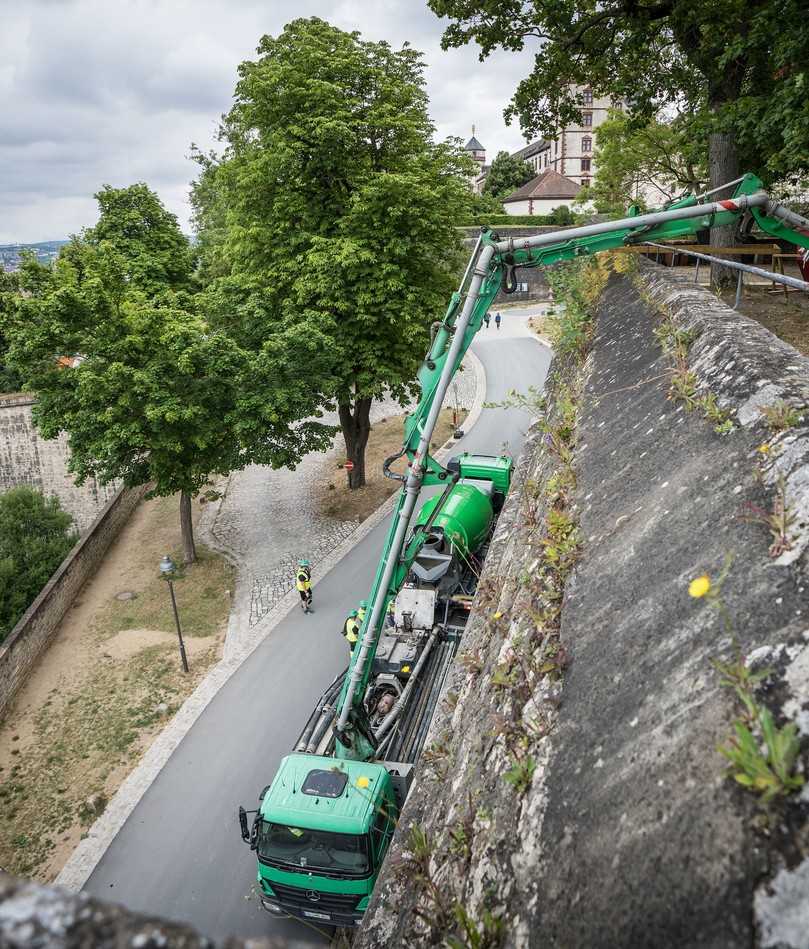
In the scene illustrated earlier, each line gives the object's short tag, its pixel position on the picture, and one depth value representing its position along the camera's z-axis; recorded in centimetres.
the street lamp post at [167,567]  1275
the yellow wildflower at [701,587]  255
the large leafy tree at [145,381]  1469
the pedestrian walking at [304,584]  1517
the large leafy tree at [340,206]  1688
